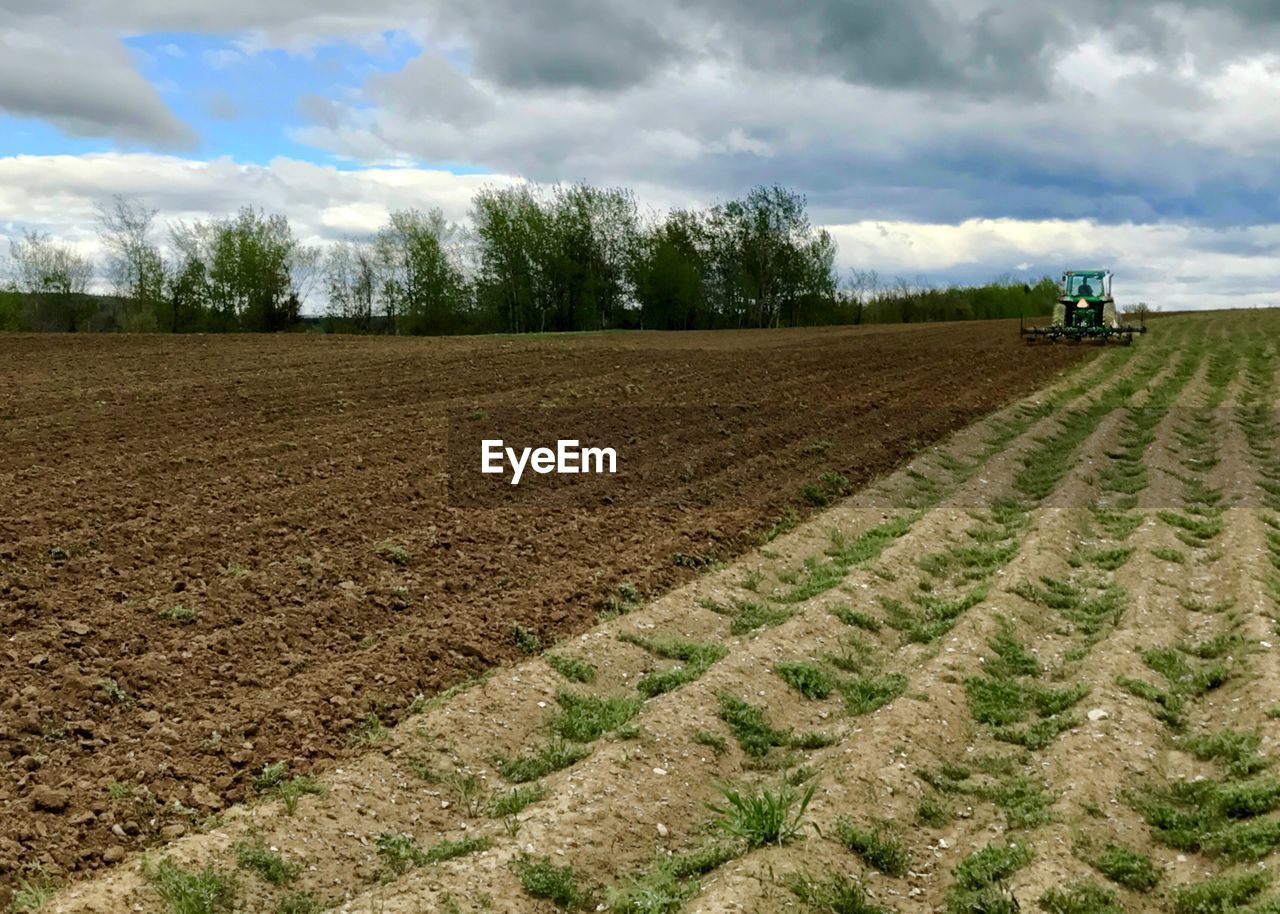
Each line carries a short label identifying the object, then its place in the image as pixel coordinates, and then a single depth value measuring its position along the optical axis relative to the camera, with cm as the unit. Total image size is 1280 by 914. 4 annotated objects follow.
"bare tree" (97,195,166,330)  6219
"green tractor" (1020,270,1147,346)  3894
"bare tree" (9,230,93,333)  6112
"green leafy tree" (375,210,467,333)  6712
